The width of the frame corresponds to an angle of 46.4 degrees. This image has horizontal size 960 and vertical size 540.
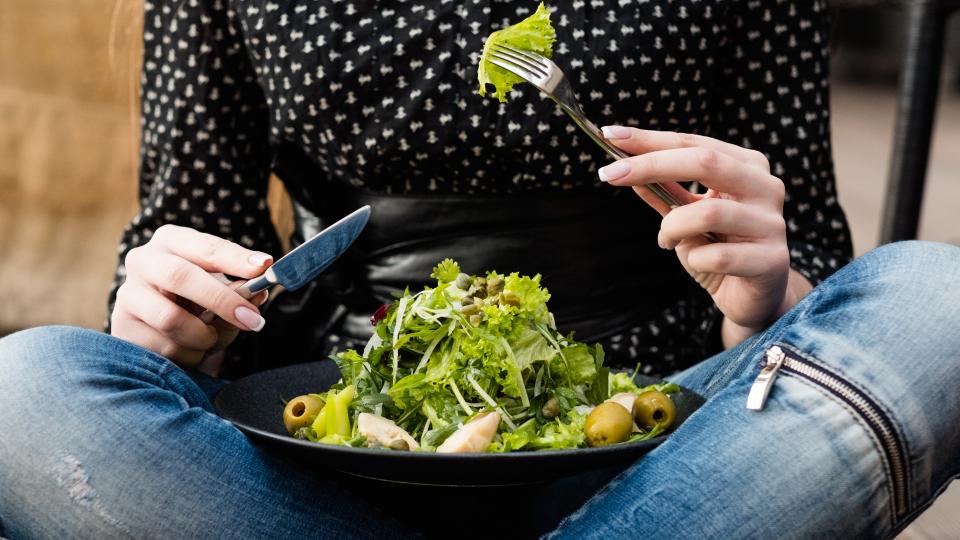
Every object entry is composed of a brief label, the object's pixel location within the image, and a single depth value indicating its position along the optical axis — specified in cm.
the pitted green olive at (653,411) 115
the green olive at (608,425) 107
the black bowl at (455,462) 93
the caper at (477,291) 119
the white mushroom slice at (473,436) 102
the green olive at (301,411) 115
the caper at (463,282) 120
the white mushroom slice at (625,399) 116
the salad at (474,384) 108
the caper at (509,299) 115
